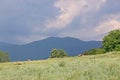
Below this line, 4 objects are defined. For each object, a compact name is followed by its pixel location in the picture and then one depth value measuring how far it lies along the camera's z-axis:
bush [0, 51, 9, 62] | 175.49
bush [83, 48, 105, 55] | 133.94
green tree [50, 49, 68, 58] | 156.56
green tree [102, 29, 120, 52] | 144.50
